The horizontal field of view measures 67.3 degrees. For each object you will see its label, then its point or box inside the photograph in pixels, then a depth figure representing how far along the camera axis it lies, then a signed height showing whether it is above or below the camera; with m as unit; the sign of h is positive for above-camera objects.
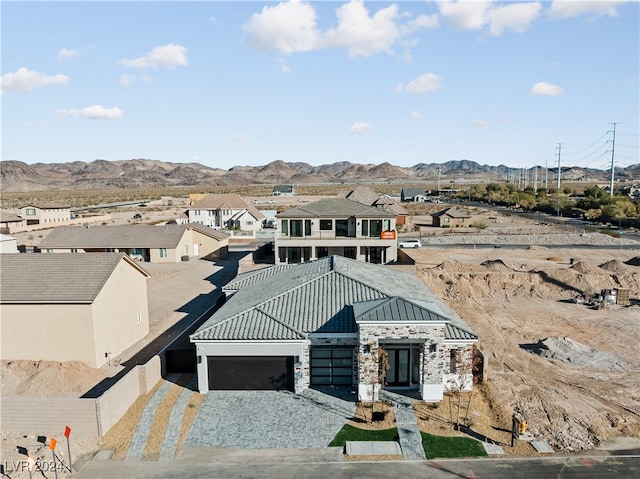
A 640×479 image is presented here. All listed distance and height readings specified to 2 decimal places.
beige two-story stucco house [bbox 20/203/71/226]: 93.81 -5.77
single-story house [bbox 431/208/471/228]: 93.56 -7.51
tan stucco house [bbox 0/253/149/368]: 27.44 -7.25
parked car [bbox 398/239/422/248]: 68.81 -9.03
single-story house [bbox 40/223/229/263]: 58.06 -6.99
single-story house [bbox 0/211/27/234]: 85.38 -6.70
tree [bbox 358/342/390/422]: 23.27 -8.90
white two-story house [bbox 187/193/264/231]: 85.75 -5.65
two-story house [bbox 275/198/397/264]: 48.88 -5.48
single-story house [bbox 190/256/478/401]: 23.33 -8.17
